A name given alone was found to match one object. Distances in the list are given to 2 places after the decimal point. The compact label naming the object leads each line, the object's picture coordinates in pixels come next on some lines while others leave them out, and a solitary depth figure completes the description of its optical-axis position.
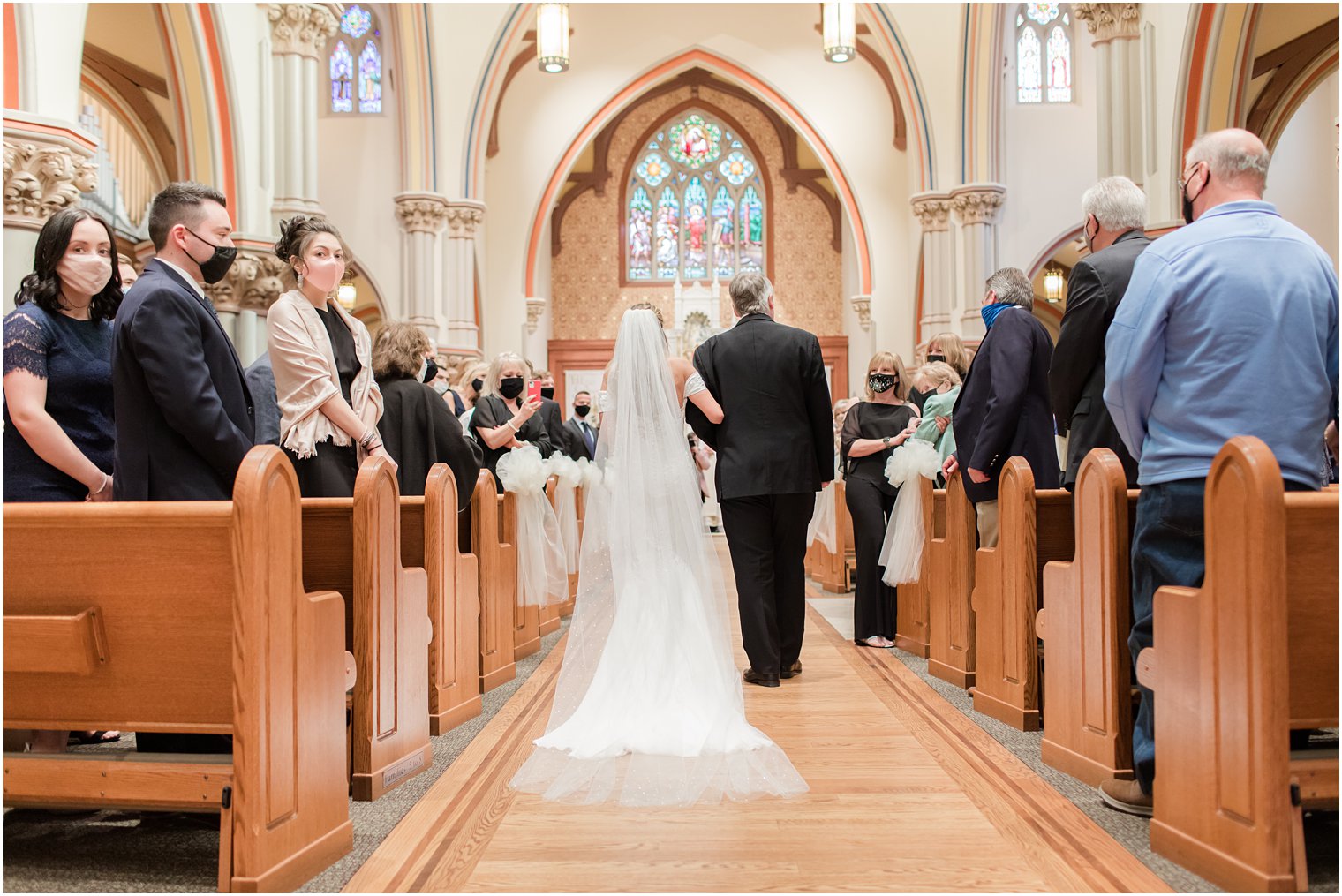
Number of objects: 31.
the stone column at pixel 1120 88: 9.27
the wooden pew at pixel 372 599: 3.20
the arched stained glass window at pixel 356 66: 15.56
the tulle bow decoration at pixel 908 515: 5.78
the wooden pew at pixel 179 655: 2.38
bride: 3.39
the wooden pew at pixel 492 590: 5.07
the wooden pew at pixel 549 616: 6.96
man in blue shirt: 2.68
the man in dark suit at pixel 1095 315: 3.46
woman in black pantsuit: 6.32
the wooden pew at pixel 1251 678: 2.28
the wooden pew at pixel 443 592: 4.04
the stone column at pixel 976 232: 14.50
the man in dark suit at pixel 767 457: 4.95
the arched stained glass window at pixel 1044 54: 16.06
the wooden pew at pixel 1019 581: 3.91
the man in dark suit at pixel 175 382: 2.96
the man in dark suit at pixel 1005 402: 4.43
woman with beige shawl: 3.76
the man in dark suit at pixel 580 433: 9.03
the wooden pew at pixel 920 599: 5.57
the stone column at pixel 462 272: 14.67
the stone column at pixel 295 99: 9.17
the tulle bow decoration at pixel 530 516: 6.16
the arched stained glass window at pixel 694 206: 21.16
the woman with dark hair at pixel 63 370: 3.16
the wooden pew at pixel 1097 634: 3.12
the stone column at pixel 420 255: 14.15
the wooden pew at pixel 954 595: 4.90
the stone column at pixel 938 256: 14.83
